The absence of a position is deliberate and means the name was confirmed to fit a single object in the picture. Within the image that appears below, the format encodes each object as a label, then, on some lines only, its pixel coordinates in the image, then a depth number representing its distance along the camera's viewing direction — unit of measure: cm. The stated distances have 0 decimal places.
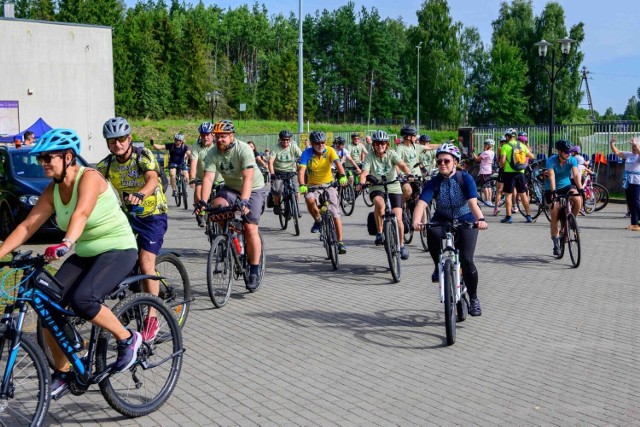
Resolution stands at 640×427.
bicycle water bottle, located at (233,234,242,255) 894
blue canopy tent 3022
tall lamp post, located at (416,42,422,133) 8475
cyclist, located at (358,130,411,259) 1109
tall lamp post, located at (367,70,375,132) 10799
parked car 1407
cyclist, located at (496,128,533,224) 1752
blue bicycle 442
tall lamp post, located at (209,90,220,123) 5267
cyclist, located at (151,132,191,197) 2028
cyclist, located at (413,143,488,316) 754
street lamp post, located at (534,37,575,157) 2575
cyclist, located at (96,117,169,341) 690
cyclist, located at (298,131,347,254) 1232
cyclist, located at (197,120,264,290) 895
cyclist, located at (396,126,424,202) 1308
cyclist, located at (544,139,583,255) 1198
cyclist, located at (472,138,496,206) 2141
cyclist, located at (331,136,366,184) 2286
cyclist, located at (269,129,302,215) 1590
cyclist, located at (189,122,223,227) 1340
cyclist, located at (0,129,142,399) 477
